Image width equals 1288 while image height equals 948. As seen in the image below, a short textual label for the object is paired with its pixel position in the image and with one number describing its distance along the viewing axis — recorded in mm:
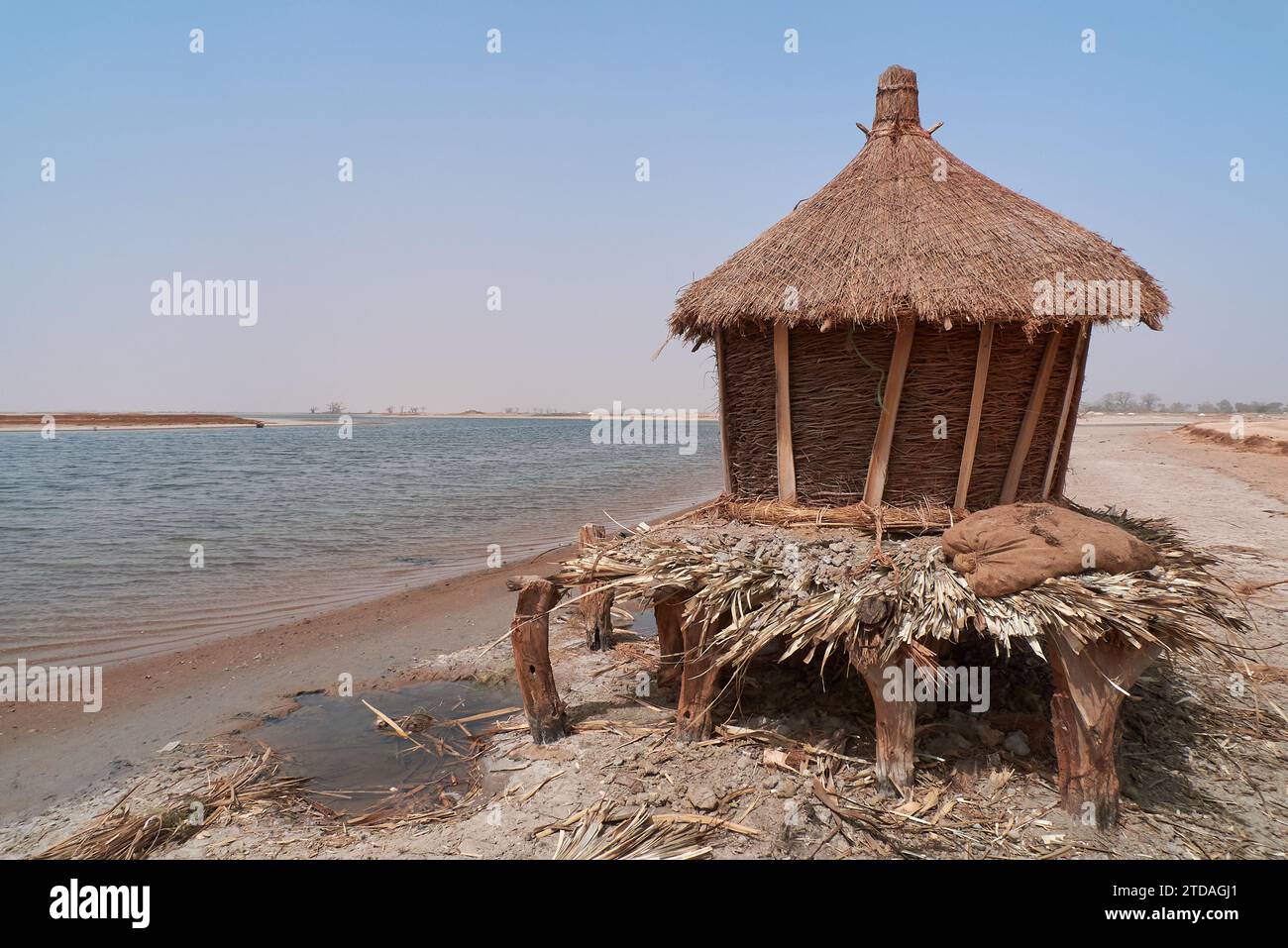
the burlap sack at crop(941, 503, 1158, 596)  4543
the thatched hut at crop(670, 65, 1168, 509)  5371
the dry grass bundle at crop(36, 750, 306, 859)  4930
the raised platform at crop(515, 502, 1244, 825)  4438
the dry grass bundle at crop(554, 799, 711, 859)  4422
